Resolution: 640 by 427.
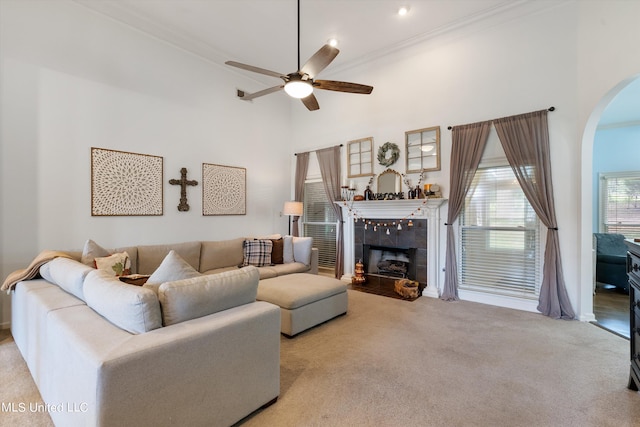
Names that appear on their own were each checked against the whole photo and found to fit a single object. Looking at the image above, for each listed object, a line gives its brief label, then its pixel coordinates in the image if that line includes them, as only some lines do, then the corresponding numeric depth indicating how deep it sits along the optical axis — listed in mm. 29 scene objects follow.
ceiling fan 2711
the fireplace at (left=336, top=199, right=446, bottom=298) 4508
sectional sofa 1268
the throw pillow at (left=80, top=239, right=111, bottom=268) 3197
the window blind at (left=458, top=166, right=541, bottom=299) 3871
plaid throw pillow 4633
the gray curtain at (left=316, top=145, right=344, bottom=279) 5582
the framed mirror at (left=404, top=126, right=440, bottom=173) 4535
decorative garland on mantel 4678
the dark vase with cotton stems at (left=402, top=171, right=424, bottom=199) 4594
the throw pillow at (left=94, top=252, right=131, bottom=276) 3106
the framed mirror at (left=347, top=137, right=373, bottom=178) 5293
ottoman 2973
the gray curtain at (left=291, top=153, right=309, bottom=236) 6242
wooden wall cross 4637
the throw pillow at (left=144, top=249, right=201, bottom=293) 1852
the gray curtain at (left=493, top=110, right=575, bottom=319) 3537
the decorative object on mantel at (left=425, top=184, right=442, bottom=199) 4449
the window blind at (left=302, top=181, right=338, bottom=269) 6012
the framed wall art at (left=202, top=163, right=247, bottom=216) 4988
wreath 4941
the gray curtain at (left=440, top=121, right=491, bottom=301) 4102
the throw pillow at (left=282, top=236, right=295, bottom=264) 4836
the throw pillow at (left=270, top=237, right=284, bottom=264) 4734
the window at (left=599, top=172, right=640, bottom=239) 5898
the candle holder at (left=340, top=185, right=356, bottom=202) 5468
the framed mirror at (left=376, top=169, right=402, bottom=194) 4941
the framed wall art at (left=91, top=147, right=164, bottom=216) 3807
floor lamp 5562
